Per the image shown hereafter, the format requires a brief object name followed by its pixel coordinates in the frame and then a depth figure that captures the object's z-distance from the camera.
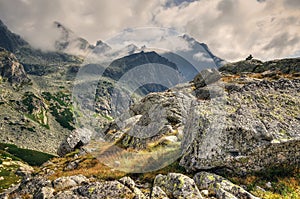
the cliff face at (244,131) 18.77
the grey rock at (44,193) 18.87
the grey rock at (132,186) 16.27
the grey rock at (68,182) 20.90
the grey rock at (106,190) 16.86
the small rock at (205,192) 16.48
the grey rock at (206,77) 60.22
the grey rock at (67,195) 17.36
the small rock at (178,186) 15.95
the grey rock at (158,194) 16.14
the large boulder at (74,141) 58.91
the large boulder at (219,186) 15.68
